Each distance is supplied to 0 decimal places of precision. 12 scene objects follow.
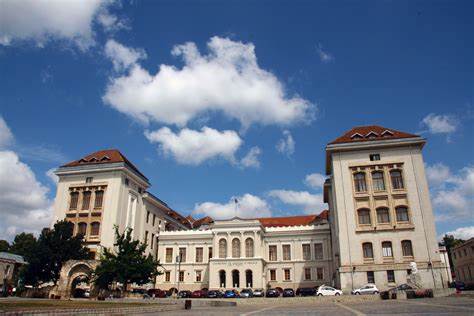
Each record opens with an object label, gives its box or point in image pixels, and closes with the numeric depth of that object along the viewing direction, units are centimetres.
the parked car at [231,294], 4531
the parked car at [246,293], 4569
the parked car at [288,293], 4703
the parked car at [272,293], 4744
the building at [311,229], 4381
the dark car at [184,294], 4729
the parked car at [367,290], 3938
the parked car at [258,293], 4788
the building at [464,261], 6856
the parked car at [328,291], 4075
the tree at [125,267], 4156
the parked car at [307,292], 4763
